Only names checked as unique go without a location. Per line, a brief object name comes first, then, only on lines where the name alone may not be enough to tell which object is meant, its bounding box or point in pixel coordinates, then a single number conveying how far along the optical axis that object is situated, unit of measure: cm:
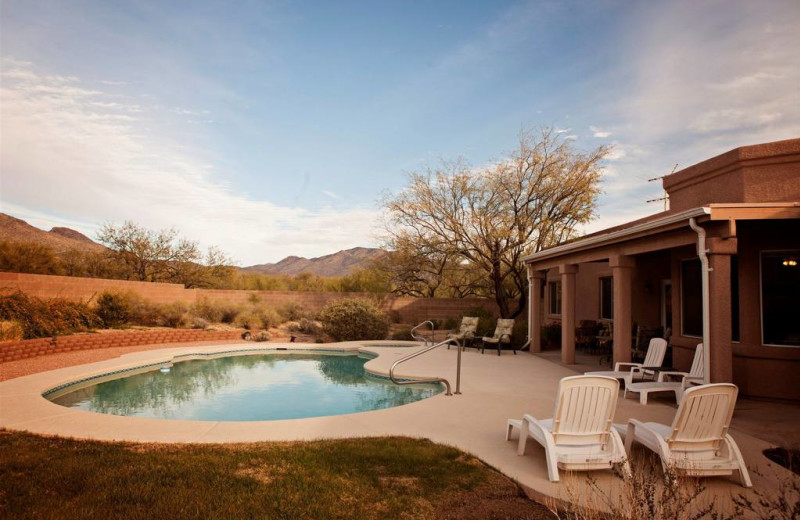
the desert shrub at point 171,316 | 1738
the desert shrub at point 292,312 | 2083
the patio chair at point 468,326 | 1495
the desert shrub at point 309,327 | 1872
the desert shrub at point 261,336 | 1702
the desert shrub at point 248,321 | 1878
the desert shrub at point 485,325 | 1578
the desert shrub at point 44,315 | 1220
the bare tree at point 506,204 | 1852
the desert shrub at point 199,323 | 1759
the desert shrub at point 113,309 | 1571
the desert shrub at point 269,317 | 1925
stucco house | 693
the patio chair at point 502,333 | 1395
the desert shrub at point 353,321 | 1734
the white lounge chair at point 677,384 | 762
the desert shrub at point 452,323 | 1930
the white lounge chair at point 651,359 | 866
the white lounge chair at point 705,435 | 436
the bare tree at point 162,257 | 2453
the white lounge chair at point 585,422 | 457
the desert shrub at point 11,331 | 1129
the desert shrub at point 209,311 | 1911
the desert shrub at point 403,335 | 1809
